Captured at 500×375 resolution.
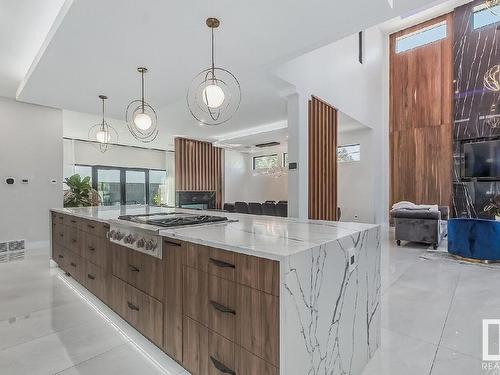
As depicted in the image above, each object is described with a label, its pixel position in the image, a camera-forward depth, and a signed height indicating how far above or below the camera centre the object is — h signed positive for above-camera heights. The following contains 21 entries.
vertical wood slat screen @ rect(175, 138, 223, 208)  9.49 +0.81
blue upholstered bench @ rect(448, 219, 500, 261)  3.98 -0.75
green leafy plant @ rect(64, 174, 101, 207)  5.97 -0.07
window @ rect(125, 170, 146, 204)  9.79 +0.09
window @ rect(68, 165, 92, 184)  8.64 +0.63
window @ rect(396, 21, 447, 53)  7.78 +4.42
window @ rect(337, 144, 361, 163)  8.12 +1.06
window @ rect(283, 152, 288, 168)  10.30 +1.12
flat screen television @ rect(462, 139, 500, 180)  6.75 +0.70
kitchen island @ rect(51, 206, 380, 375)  1.18 -0.55
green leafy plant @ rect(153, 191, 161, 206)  10.38 -0.36
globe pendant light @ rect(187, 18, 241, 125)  2.84 +1.71
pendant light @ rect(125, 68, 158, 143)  3.69 +0.99
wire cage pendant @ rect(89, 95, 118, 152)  4.62 +1.59
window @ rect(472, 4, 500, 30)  6.98 +4.36
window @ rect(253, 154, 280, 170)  10.58 +1.07
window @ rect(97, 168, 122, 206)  9.16 +0.16
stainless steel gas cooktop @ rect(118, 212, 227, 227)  1.99 -0.24
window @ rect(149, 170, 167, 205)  10.44 +0.13
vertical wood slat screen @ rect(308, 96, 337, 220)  4.70 +0.53
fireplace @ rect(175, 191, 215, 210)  9.49 -0.36
